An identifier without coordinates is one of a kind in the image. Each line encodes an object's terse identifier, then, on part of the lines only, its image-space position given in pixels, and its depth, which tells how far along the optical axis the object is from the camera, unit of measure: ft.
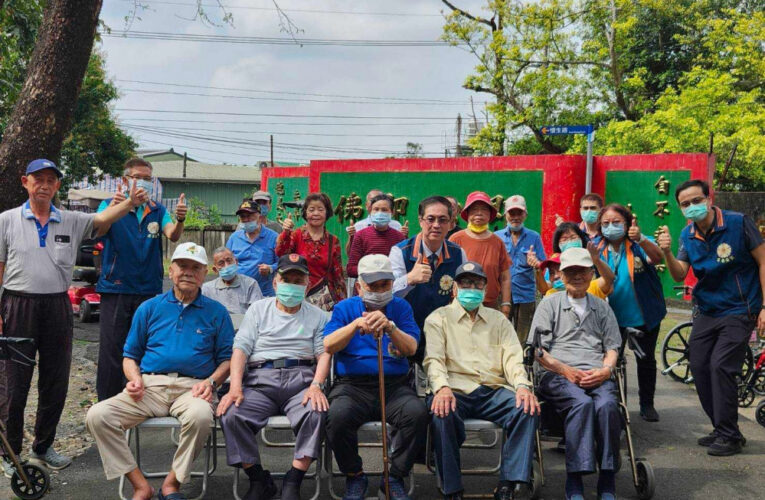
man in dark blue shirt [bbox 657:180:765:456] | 17.48
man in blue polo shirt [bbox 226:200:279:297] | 22.00
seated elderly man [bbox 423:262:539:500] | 13.94
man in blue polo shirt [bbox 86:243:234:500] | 13.52
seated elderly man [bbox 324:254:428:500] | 14.07
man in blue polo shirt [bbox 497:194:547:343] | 22.31
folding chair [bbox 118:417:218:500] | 14.01
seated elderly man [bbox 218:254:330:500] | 13.83
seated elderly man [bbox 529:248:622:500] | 14.18
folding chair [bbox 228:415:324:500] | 13.93
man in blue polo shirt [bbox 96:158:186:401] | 16.98
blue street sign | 34.42
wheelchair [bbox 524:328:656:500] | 14.52
